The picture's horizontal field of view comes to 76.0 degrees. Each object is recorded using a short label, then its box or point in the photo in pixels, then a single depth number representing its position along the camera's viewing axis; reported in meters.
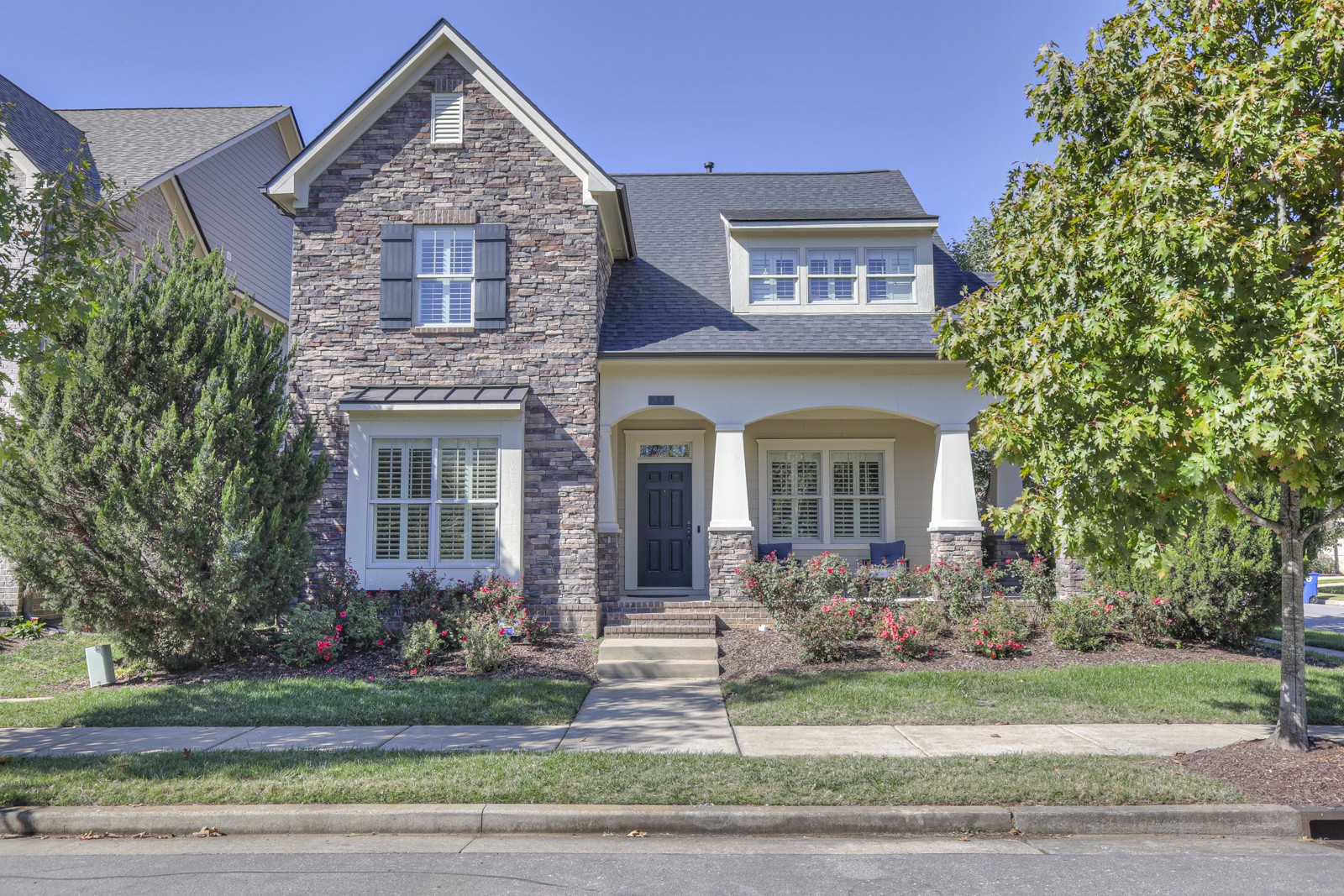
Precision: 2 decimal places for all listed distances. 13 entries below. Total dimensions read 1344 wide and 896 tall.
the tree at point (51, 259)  6.97
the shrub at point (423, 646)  10.03
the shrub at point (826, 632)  10.24
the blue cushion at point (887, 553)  14.14
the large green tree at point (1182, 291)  5.55
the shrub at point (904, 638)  10.33
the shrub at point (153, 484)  9.33
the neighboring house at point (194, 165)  14.59
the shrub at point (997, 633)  10.48
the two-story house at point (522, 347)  11.88
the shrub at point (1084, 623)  10.86
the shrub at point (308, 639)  10.04
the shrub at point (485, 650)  9.76
